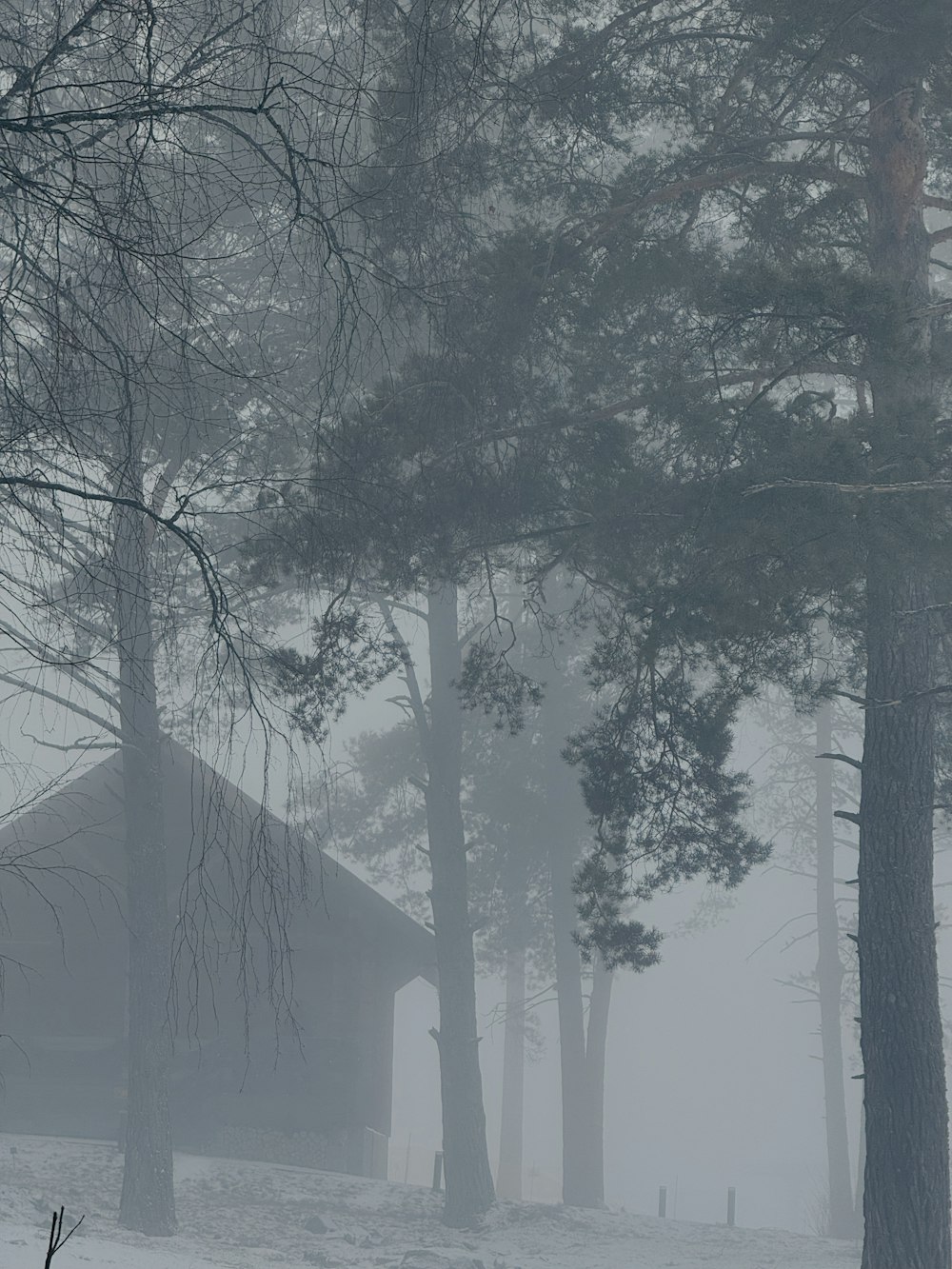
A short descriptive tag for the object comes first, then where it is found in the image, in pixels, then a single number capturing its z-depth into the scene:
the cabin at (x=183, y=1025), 24.64
